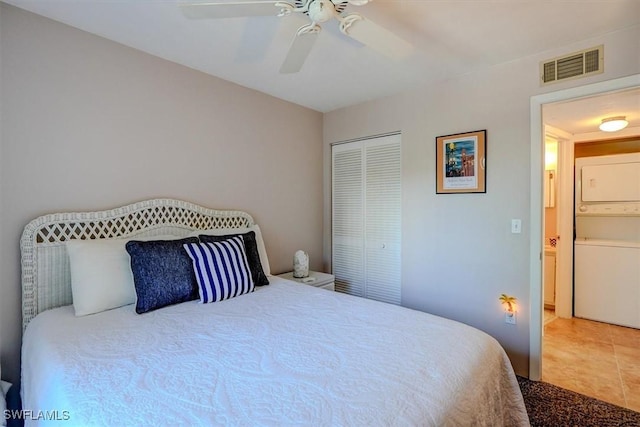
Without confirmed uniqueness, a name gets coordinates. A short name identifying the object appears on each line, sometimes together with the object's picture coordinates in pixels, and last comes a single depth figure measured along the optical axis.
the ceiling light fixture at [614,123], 3.08
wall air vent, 2.08
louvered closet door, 3.19
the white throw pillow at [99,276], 1.76
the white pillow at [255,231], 2.44
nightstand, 3.01
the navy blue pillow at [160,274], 1.81
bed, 0.97
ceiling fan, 1.39
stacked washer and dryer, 3.42
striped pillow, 2.00
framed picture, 2.58
